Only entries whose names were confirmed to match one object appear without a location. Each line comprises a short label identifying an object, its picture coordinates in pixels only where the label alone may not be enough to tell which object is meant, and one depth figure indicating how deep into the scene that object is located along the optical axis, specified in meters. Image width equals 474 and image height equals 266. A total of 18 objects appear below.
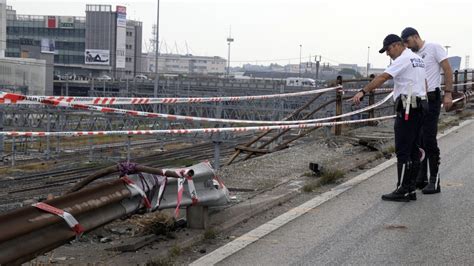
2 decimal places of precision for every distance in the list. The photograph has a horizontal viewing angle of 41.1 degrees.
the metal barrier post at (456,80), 19.89
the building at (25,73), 75.19
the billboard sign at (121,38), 119.75
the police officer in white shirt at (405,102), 7.14
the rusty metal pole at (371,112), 15.62
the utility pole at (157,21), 48.01
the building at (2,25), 86.96
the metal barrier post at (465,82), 21.22
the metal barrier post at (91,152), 33.59
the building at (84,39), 118.06
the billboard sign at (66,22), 123.69
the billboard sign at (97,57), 117.56
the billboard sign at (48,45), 114.23
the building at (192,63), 186.04
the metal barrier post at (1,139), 31.77
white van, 75.10
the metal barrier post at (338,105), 12.95
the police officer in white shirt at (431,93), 7.80
